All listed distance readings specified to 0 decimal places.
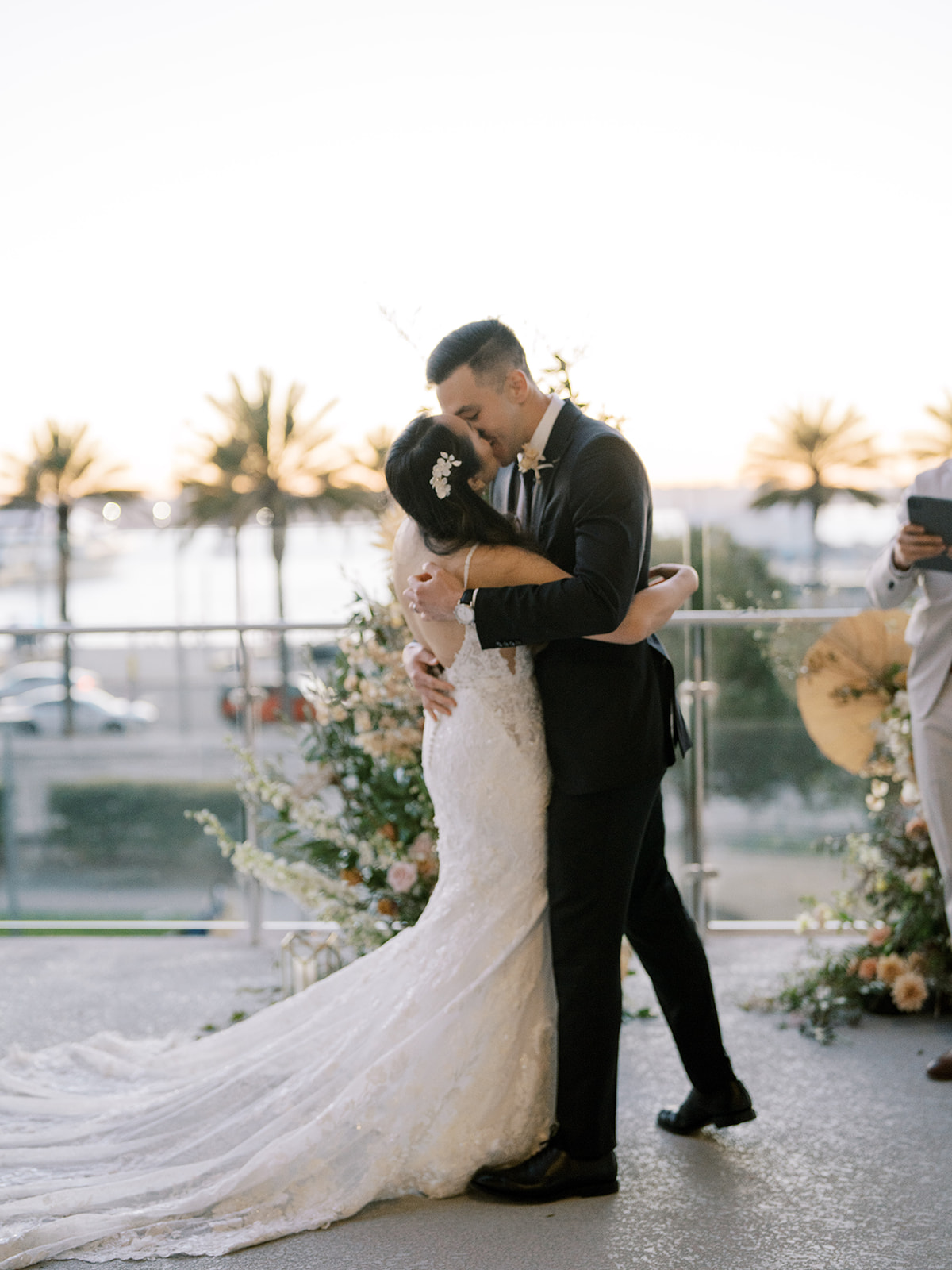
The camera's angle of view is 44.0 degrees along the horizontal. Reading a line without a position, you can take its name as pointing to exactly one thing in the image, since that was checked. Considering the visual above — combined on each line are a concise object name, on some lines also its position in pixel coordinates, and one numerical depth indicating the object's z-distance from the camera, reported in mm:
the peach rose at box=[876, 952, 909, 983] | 3381
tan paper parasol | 3561
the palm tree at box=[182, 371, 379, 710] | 25000
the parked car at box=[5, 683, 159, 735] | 30625
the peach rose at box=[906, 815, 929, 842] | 3398
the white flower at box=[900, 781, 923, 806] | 3357
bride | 2252
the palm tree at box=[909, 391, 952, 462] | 22141
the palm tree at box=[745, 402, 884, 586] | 23625
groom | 2320
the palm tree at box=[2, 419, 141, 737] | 26422
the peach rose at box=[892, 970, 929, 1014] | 3326
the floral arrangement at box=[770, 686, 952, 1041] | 3377
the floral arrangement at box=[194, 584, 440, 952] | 3324
